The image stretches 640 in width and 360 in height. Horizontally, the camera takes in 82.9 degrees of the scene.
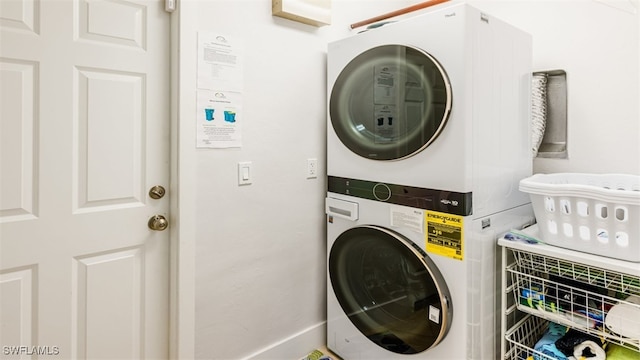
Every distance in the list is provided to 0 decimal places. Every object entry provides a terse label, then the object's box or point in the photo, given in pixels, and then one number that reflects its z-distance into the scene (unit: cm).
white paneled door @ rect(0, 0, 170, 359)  129
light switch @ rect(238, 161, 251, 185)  172
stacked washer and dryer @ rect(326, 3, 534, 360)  142
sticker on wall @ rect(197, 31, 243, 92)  158
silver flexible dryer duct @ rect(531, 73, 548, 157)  182
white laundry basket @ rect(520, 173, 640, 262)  119
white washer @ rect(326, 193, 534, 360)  145
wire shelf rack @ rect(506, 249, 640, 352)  128
